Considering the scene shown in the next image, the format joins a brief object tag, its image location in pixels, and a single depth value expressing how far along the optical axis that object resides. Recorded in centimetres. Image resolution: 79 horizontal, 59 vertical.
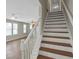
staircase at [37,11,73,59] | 134
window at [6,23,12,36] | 390
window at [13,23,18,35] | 443
